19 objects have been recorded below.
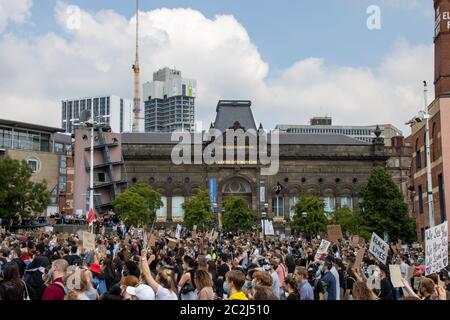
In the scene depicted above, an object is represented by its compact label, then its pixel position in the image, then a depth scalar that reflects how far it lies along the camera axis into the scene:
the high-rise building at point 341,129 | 159.75
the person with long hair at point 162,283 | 9.79
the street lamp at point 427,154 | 33.09
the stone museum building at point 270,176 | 97.75
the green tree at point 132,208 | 76.69
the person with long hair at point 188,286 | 11.29
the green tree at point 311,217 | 76.12
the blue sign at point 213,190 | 93.00
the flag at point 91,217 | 35.44
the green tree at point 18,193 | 58.19
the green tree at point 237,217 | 86.12
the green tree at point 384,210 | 52.38
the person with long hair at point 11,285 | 9.67
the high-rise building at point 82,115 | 80.32
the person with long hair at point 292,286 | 11.55
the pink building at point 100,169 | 86.31
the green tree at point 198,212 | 84.43
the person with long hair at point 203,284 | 9.27
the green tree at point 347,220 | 58.79
